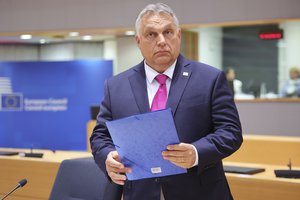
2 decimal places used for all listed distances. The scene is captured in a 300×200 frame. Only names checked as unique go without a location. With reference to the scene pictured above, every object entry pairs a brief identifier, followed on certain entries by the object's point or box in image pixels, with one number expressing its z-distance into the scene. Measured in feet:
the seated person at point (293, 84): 38.32
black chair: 9.01
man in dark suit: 7.30
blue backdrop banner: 33.83
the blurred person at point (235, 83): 37.79
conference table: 11.75
